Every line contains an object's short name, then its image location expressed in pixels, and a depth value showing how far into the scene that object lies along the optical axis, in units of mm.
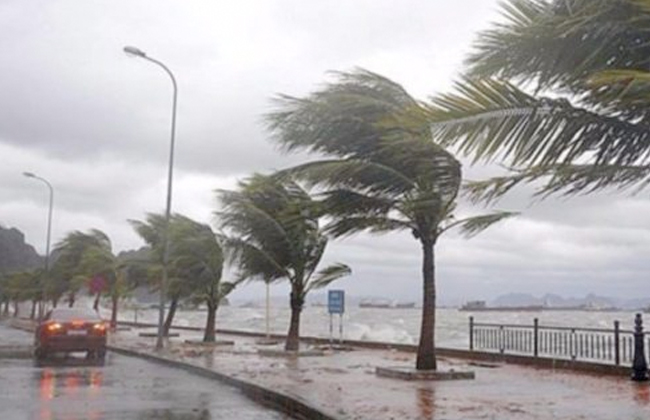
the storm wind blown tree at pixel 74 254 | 57375
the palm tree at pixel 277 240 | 26672
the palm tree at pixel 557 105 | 8203
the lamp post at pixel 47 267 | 56181
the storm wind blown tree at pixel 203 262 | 33312
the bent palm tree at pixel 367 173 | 17656
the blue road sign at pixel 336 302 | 31750
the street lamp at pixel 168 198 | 29283
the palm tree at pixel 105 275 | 49088
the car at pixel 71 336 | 27250
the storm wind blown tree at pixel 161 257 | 34522
